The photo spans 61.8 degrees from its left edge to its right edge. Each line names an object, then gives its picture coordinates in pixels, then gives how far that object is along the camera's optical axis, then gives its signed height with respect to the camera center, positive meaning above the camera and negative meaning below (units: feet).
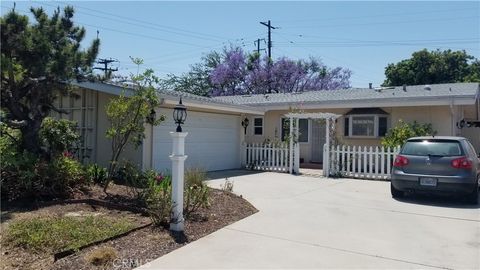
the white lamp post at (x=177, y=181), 18.76 -2.16
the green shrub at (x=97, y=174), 31.09 -3.19
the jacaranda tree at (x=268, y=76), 116.78 +18.41
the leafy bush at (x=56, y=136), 32.45 -0.27
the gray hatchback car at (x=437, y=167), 26.89 -1.83
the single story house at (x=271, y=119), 40.47 +2.41
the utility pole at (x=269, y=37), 118.83 +29.84
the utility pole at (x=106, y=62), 126.64 +23.06
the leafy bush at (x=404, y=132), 43.42 +0.88
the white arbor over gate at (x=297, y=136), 43.78 -0.27
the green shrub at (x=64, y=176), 25.55 -2.84
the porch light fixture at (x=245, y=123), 53.31 +1.86
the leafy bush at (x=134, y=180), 26.40 -3.20
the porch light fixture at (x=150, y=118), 29.17 +1.24
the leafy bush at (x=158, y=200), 19.29 -3.40
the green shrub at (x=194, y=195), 21.49 -3.33
